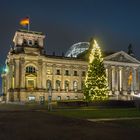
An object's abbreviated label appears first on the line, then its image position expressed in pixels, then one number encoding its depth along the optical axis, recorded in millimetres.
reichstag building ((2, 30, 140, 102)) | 68058
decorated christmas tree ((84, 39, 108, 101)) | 48260
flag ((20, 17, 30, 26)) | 64562
